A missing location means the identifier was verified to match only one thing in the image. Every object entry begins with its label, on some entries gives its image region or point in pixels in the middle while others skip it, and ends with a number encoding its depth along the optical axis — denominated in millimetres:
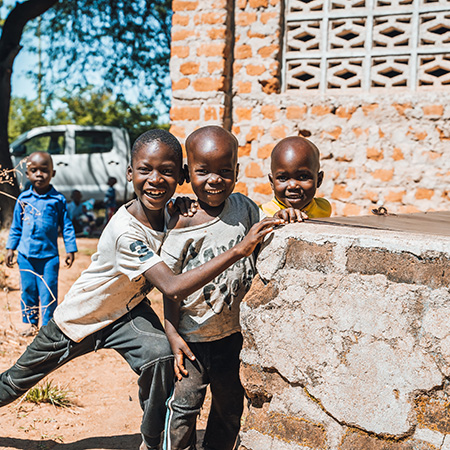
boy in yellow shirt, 2719
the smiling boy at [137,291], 2117
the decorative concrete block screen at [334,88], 4730
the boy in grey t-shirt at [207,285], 2182
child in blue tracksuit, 4582
